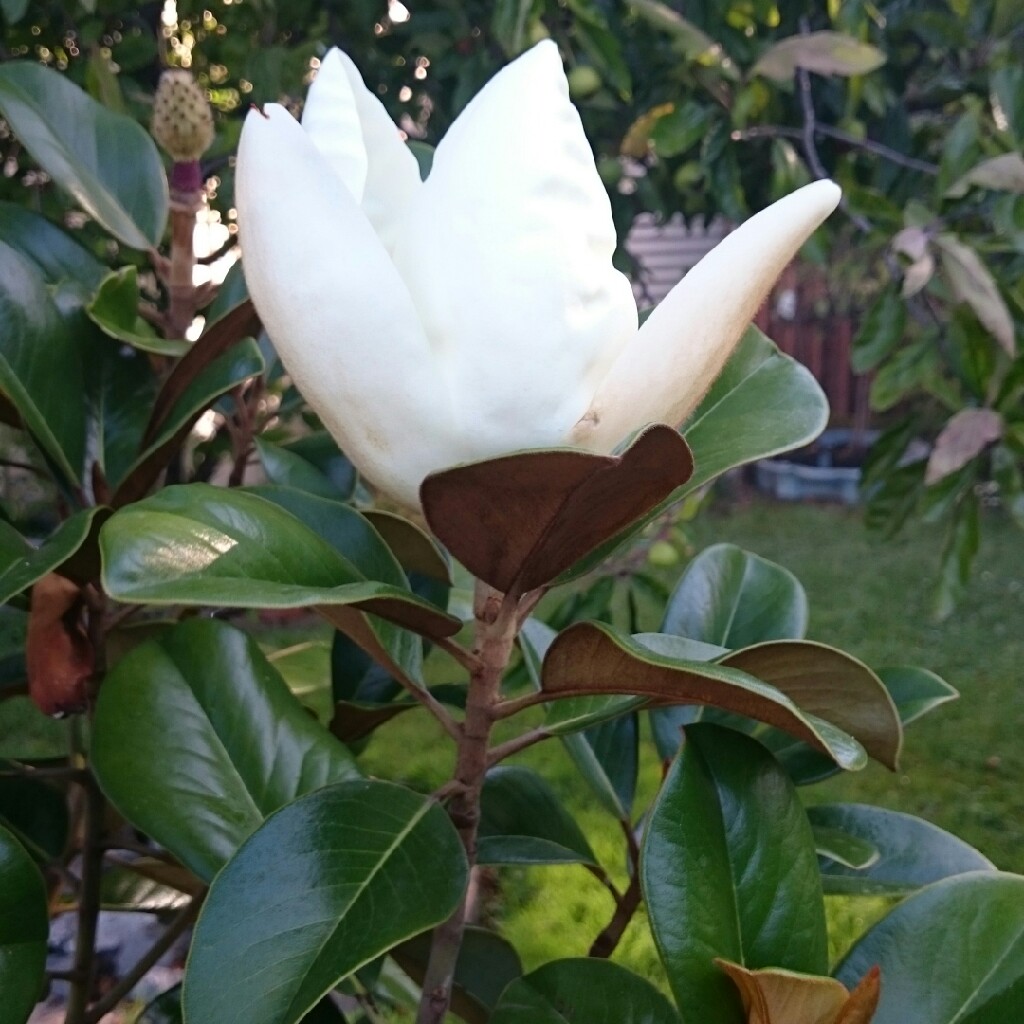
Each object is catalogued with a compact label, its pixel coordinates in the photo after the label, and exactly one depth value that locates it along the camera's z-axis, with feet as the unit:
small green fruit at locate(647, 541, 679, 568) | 5.94
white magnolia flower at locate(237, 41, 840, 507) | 1.34
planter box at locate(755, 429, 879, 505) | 19.65
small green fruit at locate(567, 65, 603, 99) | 5.12
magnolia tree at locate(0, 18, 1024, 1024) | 1.36
